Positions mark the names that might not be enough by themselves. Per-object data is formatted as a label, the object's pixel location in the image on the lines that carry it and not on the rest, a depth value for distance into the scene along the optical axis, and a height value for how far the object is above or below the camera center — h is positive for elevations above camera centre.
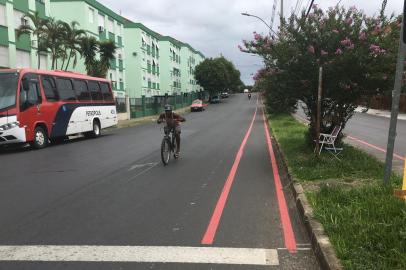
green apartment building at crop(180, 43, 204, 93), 95.81 +0.82
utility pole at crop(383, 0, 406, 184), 7.10 -0.52
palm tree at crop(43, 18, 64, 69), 33.34 +2.25
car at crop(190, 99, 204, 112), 65.69 -4.65
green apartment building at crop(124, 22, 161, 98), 62.75 +1.54
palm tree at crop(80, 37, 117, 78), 37.84 +1.26
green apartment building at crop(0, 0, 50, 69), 31.02 +1.99
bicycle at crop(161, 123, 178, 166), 12.66 -1.98
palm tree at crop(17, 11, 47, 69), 31.28 +2.56
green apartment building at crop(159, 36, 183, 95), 81.50 +1.12
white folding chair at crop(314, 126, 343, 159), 12.13 -1.67
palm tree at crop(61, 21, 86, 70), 35.06 +2.29
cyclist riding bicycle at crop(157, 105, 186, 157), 13.35 -1.33
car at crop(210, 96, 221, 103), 91.81 -5.12
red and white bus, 17.11 -1.47
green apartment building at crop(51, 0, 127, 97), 44.03 +4.56
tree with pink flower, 11.26 +0.42
